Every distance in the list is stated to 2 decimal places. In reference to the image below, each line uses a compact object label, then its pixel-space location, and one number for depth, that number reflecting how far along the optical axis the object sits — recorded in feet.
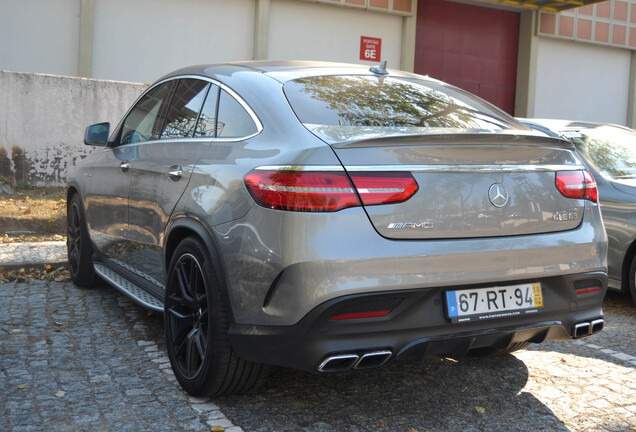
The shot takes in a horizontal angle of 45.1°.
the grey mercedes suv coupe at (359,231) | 10.18
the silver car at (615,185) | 19.77
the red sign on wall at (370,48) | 63.05
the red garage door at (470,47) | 66.33
